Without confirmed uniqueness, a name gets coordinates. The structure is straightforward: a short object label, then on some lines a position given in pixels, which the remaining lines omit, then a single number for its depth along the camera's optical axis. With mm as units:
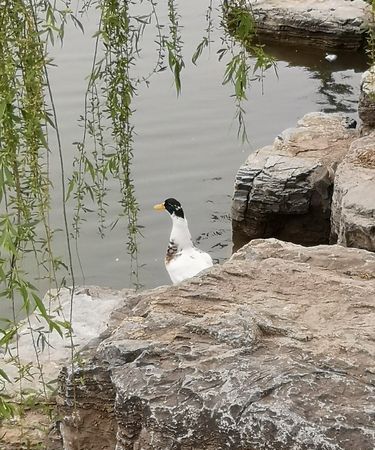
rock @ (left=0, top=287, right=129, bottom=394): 7876
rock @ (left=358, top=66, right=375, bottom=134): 14453
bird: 12055
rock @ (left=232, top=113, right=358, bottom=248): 13617
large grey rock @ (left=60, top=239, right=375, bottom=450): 4801
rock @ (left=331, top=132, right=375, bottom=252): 10937
